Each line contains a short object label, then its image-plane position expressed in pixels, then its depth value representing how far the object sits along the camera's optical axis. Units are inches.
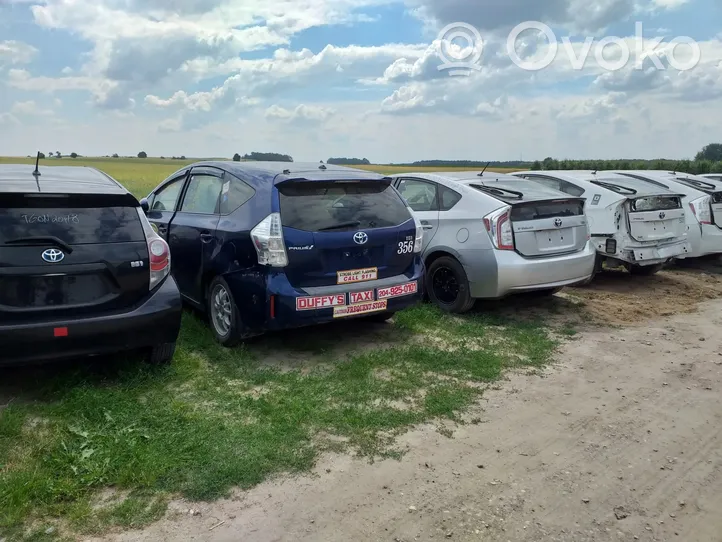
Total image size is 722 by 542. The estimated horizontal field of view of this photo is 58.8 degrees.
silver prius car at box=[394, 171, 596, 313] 272.1
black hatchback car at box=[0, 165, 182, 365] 171.0
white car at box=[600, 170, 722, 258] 414.6
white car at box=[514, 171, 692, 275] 343.6
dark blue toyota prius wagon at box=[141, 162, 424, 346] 213.8
